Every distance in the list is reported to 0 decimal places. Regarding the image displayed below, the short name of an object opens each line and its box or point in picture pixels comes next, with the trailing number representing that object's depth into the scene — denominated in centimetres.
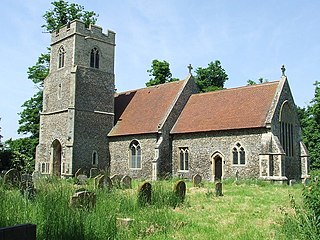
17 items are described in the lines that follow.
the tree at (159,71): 4059
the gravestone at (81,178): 1520
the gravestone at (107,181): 1093
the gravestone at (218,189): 1480
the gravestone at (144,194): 995
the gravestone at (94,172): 2641
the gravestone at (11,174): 1348
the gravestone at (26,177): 932
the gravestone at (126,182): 1587
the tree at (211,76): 4497
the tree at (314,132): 4059
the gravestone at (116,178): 1662
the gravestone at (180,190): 1161
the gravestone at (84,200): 794
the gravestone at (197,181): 1921
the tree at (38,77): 3469
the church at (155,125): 2275
